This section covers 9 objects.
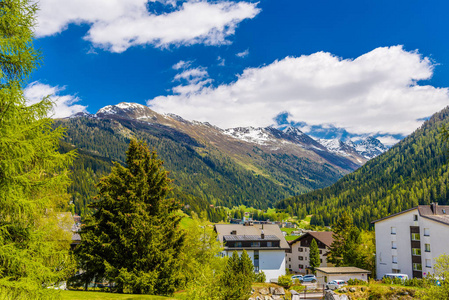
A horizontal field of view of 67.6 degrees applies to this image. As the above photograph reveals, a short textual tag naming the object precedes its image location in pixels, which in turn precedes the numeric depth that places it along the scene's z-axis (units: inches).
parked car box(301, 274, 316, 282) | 3051.2
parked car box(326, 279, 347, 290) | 2514.8
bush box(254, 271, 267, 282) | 2784.9
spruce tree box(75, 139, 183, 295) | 1173.7
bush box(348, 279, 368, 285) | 2536.9
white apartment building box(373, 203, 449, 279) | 2891.2
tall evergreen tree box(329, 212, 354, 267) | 3686.0
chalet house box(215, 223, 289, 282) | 3582.7
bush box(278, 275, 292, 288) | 2438.5
